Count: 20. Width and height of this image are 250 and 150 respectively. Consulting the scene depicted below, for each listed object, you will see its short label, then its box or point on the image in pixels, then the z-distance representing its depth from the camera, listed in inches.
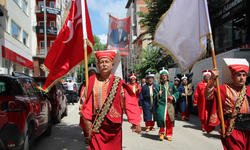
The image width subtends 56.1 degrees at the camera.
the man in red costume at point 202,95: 329.5
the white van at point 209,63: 367.9
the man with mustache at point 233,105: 130.6
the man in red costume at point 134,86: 447.8
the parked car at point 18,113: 160.7
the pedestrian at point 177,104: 456.5
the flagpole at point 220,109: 131.5
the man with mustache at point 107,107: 139.0
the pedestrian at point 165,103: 265.4
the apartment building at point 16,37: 665.0
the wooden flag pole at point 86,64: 145.3
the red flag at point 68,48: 191.8
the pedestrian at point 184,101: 427.8
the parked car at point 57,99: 338.0
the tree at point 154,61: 846.1
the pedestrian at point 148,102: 320.1
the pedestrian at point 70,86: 670.5
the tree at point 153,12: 645.3
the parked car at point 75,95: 767.8
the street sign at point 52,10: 903.5
